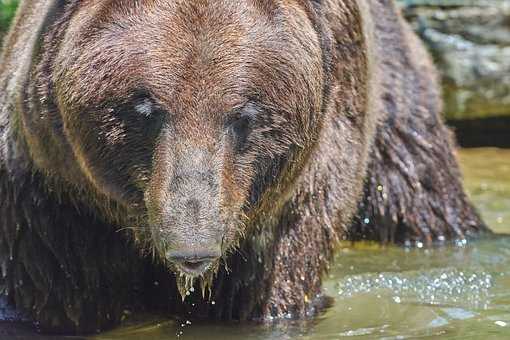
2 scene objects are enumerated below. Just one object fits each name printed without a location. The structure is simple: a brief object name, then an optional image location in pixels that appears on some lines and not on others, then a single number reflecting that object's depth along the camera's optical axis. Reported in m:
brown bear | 9.67
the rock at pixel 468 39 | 19.78
